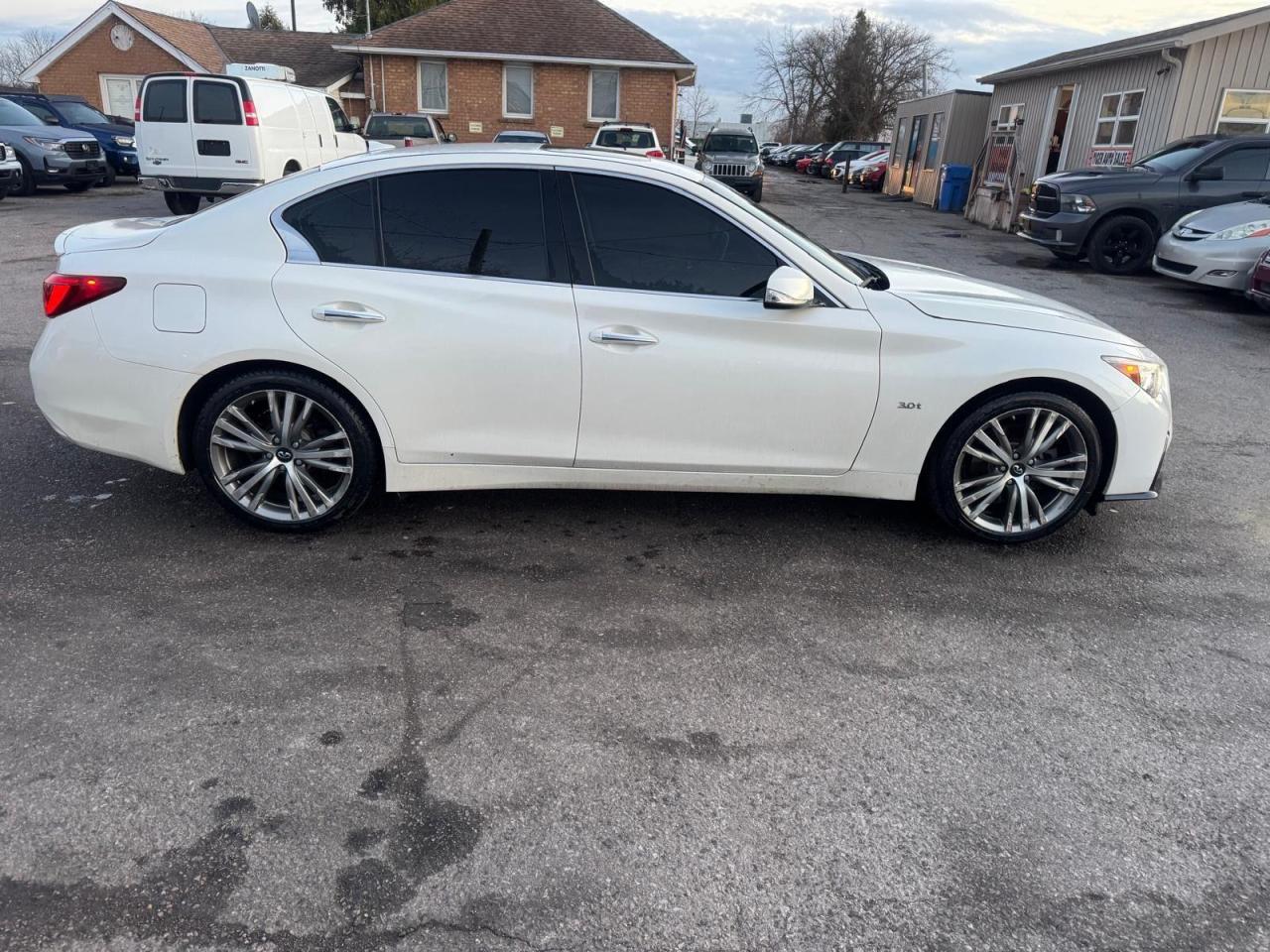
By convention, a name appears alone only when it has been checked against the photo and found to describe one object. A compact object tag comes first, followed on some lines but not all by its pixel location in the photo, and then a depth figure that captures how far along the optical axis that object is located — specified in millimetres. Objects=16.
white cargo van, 14547
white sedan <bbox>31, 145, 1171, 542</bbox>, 3852
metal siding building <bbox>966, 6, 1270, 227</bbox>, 15945
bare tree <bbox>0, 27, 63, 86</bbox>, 67625
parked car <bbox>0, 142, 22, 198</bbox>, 16812
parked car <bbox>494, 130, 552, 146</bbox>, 20367
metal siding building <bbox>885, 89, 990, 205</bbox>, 24812
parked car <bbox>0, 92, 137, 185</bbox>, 20891
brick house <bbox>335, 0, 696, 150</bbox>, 29250
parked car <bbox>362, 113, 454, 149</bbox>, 20594
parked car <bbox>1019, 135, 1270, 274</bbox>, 13156
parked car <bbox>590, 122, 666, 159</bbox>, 21422
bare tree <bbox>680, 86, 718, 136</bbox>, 72625
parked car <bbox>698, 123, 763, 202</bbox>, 24391
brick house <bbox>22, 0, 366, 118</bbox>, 33438
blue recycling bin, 23641
